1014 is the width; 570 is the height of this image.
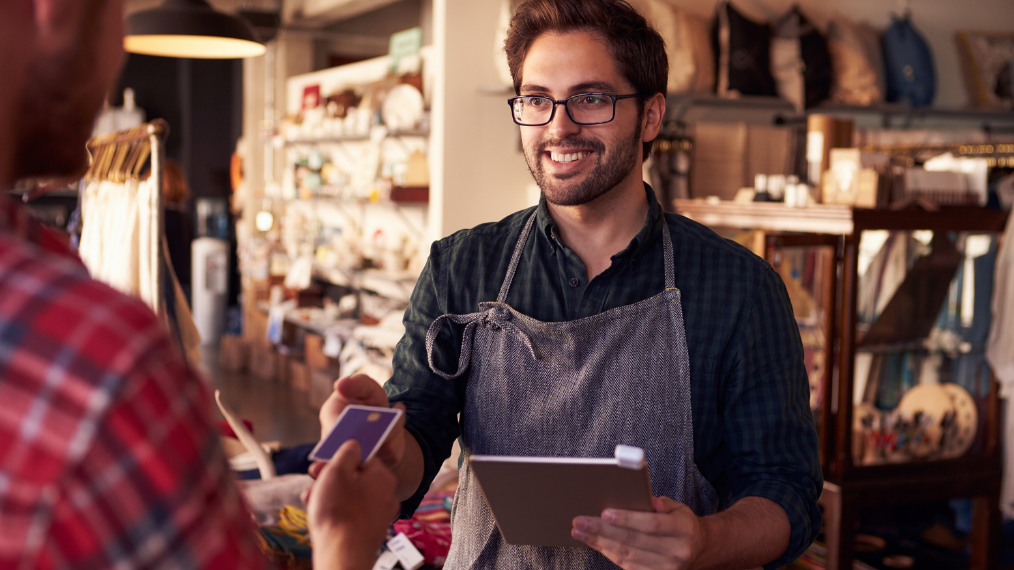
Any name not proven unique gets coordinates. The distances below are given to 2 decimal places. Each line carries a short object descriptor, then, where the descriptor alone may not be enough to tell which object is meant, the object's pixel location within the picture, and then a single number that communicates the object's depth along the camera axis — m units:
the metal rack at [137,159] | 2.70
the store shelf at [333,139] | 6.16
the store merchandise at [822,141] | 3.99
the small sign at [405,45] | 6.02
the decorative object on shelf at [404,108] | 5.74
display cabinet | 3.41
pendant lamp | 4.17
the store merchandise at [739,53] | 5.13
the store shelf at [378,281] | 6.13
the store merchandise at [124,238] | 2.86
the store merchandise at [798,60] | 5.32
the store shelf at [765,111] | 5.45
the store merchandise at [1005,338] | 3.70
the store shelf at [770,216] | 3.39
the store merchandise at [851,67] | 5.47
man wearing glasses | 1.57
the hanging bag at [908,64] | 5.66
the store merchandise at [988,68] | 6.05
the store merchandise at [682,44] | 4.94
